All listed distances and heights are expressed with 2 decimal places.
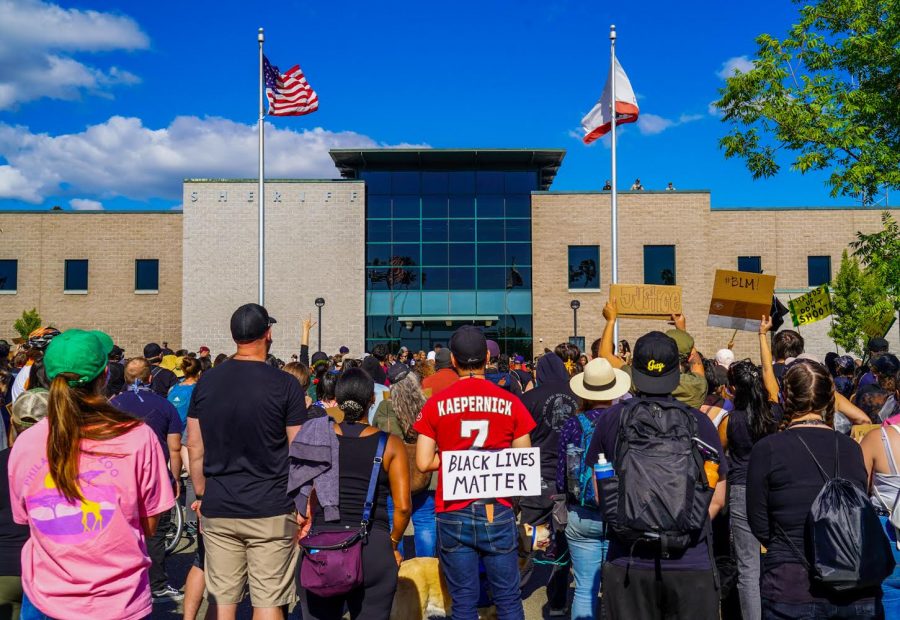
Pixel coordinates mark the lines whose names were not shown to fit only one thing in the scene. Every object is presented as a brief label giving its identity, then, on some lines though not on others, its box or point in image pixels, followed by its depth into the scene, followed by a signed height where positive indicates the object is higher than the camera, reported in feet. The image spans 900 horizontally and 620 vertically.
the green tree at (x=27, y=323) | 99.81 -1.76
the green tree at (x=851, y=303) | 90.27 +1.20
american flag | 75.31 +21.02
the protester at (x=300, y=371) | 25.16 -1.94
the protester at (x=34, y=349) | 20.53 -1.09
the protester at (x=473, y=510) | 15.19 -3.85
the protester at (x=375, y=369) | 31.73 -2.36
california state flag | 72.43 +18.79
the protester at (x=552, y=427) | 20.92 -3.13
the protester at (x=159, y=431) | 21.91 -3.47
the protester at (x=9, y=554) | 12.39 -3.89
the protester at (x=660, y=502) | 11.80 -2.86
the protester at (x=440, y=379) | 25.47 -2.24
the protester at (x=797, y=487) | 11.89 -2.69
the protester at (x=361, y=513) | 14.64 -3.76
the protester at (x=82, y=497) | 10.11 -2.45
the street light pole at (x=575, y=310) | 94.02 +0.17
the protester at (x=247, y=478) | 14.99 -3.23
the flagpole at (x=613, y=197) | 70.90 +10.96
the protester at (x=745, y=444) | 16.49 -2.88
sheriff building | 102.83 +7.64
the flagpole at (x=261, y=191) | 75.25 +11.84
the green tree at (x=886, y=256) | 51.62 +3.93
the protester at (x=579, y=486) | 16.87 -3.81
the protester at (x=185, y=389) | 27.22 -2.75
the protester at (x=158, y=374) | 33.09 -2.86
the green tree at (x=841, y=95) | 50.65 +14.89
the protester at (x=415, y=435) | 20.67 -3.28
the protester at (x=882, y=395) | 20.75 -2.21
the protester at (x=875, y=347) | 28.73 -1.29
